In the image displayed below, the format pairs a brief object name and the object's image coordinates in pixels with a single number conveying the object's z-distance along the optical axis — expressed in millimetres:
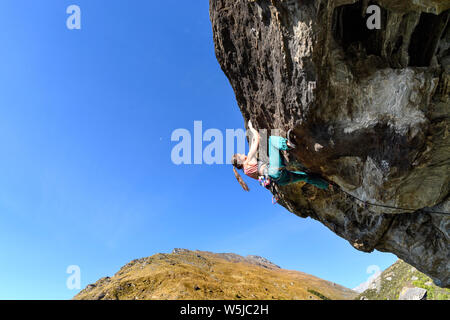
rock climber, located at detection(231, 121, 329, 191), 6796
